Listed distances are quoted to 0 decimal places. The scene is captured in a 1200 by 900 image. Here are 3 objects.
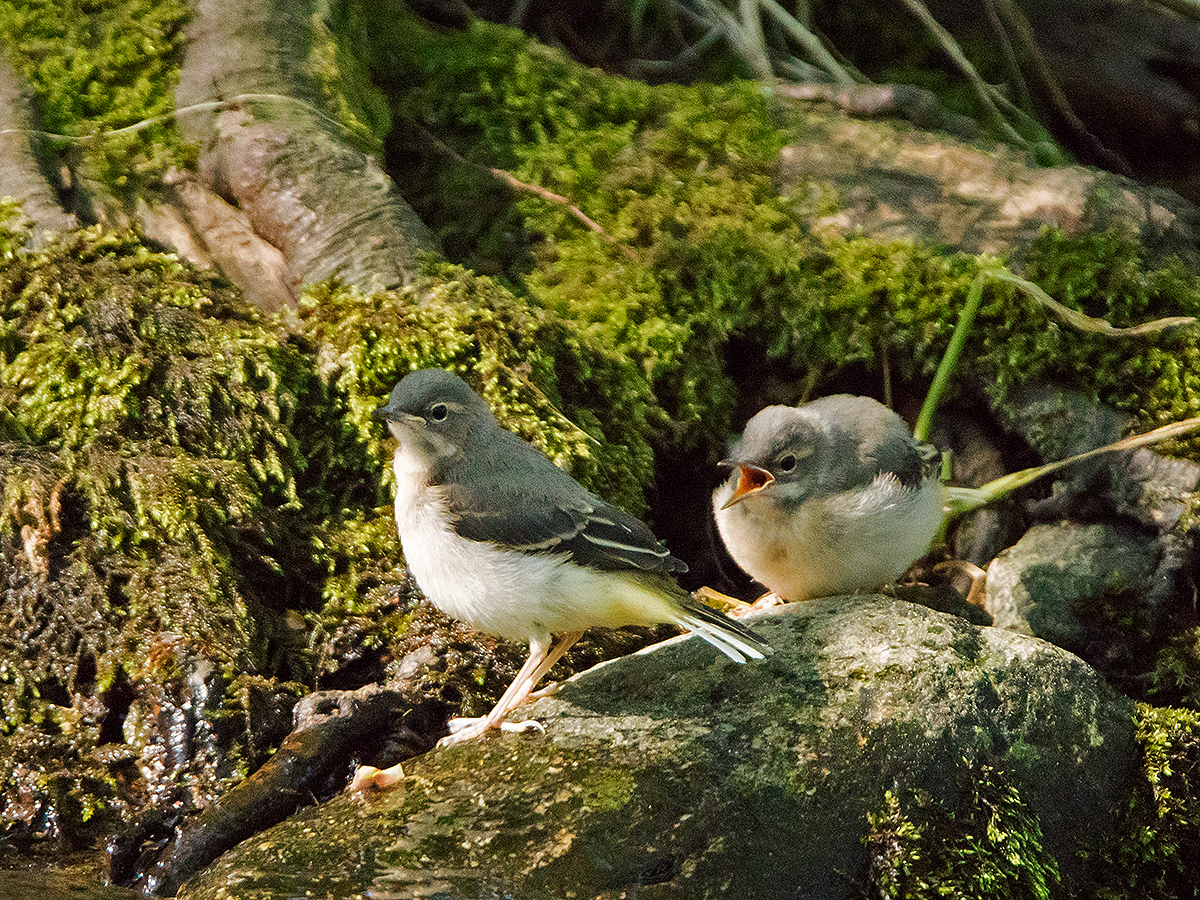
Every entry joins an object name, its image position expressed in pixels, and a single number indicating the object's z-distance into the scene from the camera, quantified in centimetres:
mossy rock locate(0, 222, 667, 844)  837
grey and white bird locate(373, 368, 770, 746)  824
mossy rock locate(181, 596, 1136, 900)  660
